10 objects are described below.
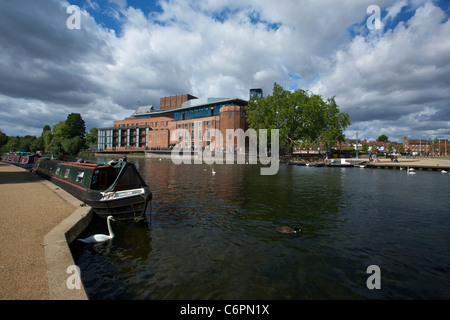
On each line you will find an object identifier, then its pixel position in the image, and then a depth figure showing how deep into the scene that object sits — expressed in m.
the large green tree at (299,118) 65.56
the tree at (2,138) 122.11
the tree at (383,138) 188.95
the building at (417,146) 160.74
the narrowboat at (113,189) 11.33
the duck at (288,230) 10.24
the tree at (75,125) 116.91
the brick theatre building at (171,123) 92.88
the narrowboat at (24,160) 37.69
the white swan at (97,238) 8.86
